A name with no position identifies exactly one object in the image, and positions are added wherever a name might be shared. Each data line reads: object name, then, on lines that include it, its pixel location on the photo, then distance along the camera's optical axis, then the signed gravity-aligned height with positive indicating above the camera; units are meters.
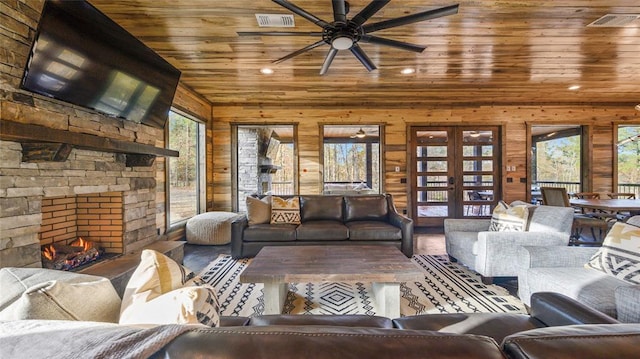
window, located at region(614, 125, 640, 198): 7.52 +0.32
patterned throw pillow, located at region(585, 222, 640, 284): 1.75 -0.54
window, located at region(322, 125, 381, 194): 8.88 +0.67
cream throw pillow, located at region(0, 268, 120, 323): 0.75 -0.37
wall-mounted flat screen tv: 1.91 +0.96
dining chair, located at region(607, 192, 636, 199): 4.98 -0.38
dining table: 3.61 -0.41
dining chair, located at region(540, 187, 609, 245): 3.85 -0.65
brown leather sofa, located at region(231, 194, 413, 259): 3.61 -0.77
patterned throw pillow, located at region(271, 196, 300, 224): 3.94 -0.49
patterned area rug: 2.33 -1.12
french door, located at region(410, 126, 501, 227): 5.74 +0.17
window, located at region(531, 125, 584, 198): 7.77 +0.63
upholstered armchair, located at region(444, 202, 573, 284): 2.69 -0.65
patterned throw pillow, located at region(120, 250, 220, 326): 0.83 -0.39
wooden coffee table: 2.01 -0.71
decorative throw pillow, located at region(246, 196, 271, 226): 3.84 -0.48
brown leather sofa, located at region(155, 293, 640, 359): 0.56 -0.35
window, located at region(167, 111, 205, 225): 4.31 +0.15
